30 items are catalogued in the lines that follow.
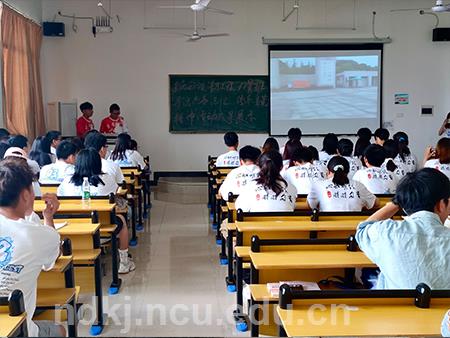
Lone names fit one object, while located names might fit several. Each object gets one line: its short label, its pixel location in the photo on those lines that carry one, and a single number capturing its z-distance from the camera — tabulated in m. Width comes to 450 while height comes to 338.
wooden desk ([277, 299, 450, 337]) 1.85
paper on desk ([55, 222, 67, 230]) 3.56
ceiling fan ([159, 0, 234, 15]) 6.35
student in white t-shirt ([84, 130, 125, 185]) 5.54
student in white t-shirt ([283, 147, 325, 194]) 5.16
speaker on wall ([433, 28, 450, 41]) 10.27
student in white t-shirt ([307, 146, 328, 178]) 5.31
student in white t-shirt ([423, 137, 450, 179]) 5.61
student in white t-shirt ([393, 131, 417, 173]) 6.38
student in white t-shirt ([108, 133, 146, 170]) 7.04
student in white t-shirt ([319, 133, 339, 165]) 6.61
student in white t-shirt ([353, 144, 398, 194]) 4.96
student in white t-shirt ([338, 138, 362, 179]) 6.38
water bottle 4.46
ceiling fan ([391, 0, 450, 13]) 6.61
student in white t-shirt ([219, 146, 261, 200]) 5.05
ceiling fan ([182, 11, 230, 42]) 8.88
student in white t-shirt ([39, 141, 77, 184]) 5.21
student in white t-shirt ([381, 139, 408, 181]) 5.66
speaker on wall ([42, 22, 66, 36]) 9.69
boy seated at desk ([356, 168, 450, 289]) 2.10
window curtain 7.67
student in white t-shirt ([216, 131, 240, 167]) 7.30
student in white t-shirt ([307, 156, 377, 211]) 4.16
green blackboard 10.40
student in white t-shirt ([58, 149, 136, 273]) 4.75
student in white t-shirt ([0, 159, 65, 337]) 2.26
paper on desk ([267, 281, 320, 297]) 2.63
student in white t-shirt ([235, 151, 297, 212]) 4.04
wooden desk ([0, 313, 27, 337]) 1.85
